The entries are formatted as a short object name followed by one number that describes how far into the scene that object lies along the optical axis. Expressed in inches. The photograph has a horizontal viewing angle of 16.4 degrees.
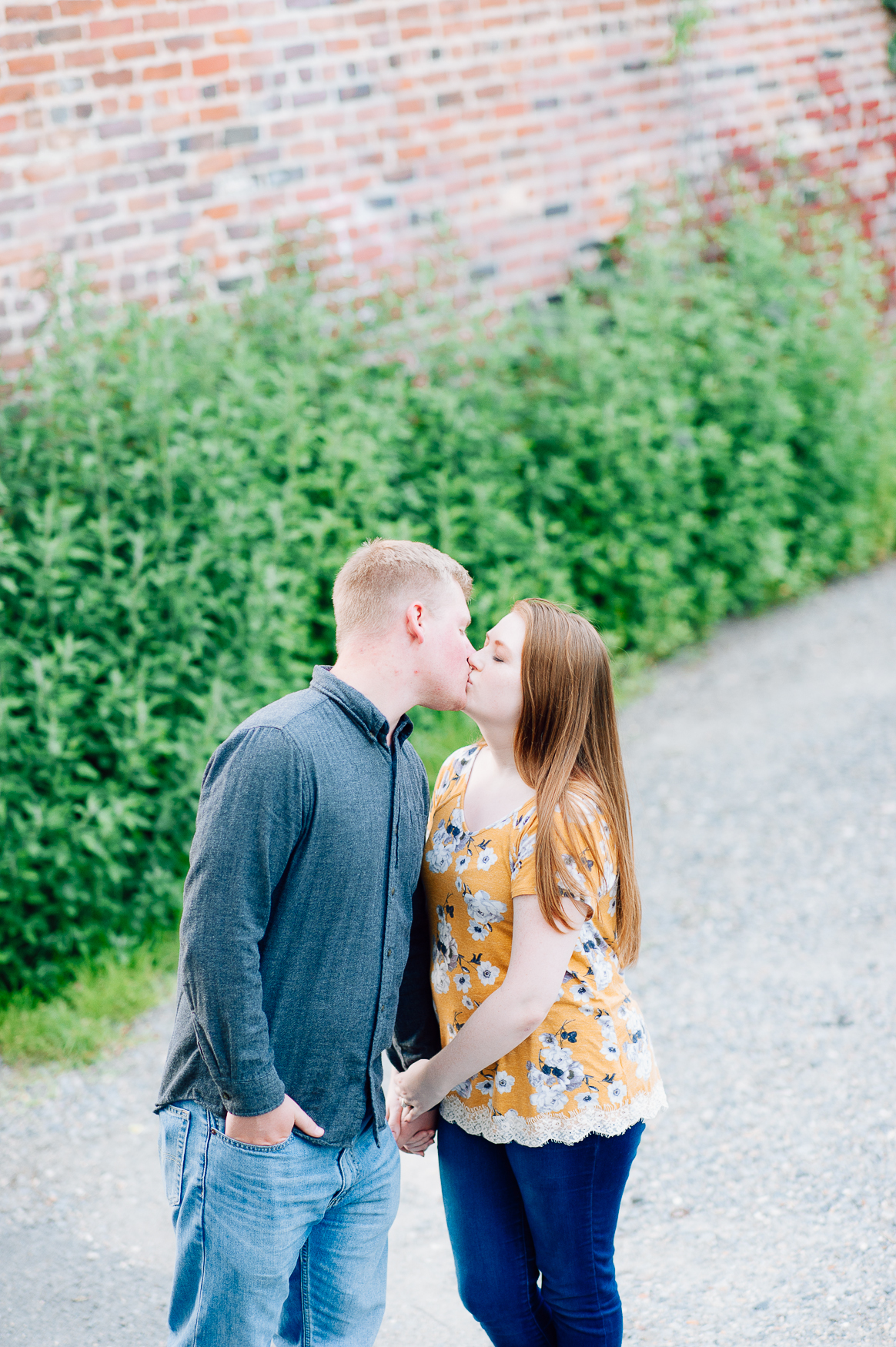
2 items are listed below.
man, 166.8
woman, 173.2
